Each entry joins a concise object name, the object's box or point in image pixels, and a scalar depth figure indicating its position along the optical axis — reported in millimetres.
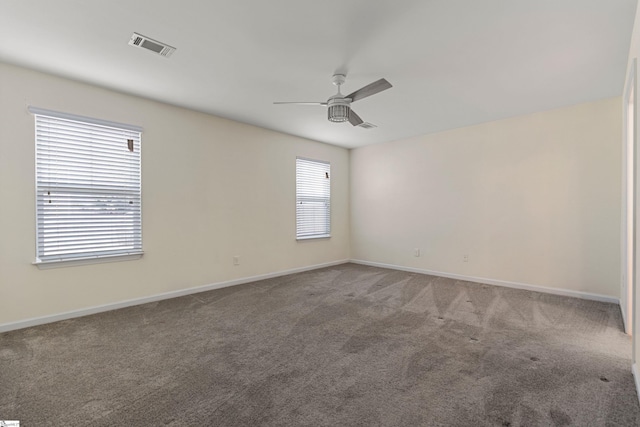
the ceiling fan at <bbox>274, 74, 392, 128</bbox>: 2844
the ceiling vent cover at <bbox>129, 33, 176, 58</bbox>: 2416
